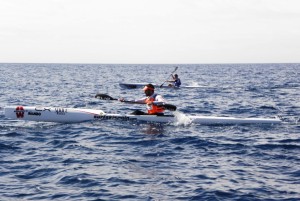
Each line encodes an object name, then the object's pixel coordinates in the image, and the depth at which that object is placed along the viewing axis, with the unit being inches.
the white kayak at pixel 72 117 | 579.5
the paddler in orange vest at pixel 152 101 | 562.3
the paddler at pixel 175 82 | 1230.7
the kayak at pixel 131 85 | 1349.7
